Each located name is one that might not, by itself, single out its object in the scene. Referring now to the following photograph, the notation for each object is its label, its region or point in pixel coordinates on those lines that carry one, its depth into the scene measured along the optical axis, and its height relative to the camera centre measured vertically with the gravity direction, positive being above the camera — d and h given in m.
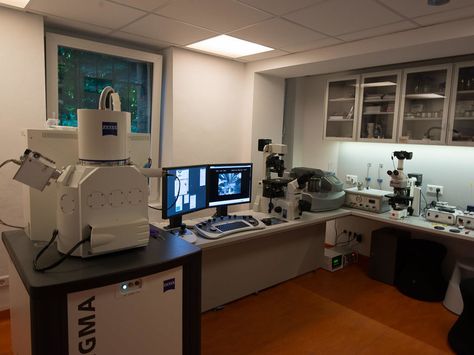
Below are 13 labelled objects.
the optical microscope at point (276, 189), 3.07 -0.42
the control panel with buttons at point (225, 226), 2.44 -0.65
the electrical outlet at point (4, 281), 2.70 -1.19
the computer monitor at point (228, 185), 2.70 -0.36
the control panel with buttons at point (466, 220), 2.92 -0.60
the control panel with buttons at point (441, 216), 3.04 -0.60
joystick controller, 2.30 -0.66
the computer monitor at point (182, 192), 2.26 -0.37
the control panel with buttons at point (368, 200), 3.49 -0.56
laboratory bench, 2.76 -1.03
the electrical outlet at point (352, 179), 4.17 -0.41
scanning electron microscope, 1.44 -0.22
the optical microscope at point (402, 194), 3.26 -0.45
